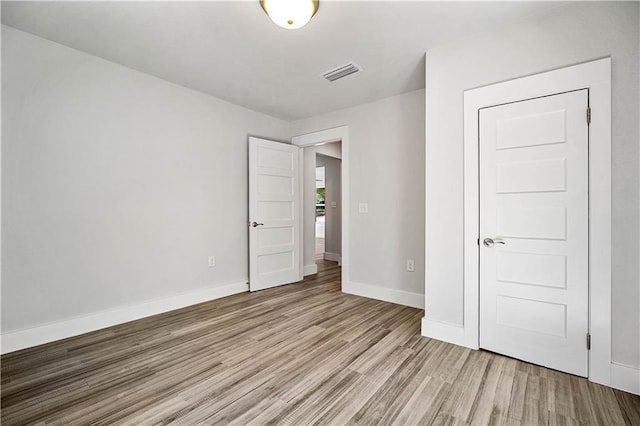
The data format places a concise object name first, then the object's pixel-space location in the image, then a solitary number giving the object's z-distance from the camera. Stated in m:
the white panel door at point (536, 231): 1.99
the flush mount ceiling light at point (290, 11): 1.88
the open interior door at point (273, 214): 4.08
